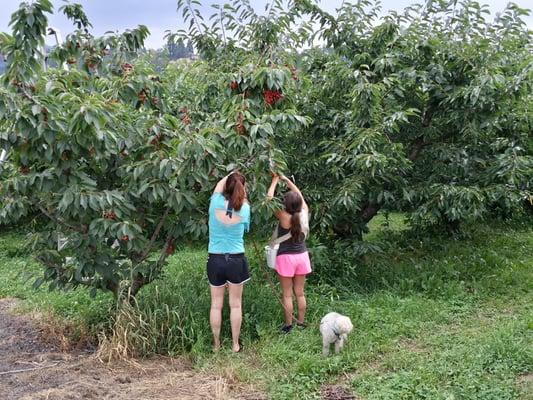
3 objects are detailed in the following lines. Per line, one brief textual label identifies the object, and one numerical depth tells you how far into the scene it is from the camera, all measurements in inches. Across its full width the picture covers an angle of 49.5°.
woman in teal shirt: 184.1
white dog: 178.4
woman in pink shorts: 204.4
